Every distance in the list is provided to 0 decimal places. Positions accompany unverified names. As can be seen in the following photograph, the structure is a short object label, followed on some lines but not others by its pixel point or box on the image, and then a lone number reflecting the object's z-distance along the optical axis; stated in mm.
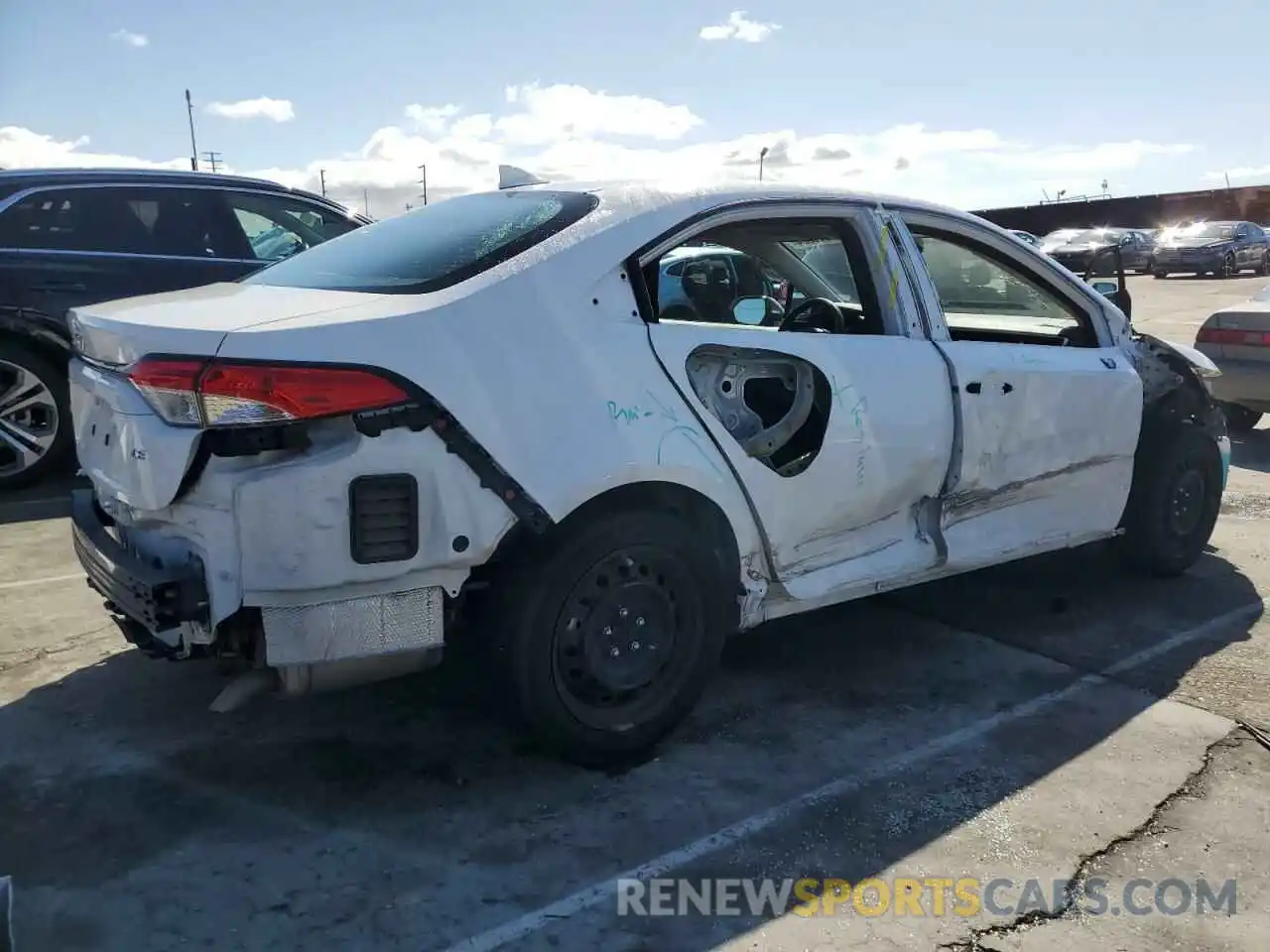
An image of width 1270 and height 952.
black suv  6281
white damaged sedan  2619
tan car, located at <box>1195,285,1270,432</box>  7688
